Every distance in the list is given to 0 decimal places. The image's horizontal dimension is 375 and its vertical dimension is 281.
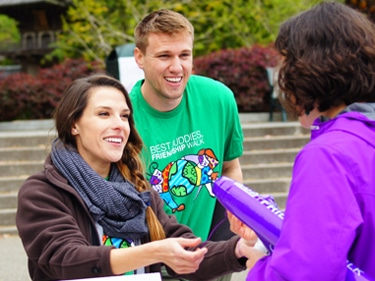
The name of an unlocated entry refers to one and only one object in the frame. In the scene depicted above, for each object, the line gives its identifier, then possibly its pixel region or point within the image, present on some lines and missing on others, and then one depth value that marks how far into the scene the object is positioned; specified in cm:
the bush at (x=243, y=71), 1237
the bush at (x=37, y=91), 1278
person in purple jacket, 156
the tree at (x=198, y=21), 1517
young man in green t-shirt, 328
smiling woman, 229
